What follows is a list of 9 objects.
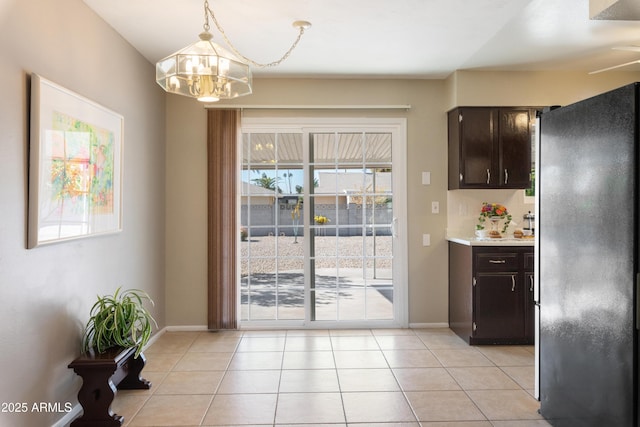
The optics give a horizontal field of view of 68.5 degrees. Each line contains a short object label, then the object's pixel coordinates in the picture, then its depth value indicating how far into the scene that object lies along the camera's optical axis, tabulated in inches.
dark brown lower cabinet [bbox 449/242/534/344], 166.4
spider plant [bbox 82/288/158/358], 110.4
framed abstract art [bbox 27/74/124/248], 94.0
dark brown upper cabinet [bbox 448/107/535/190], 178.7
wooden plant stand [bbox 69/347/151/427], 102.7
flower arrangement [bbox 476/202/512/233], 180.2
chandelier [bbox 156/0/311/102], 89.2
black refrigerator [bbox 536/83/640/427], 79.7
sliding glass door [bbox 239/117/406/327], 190.2
